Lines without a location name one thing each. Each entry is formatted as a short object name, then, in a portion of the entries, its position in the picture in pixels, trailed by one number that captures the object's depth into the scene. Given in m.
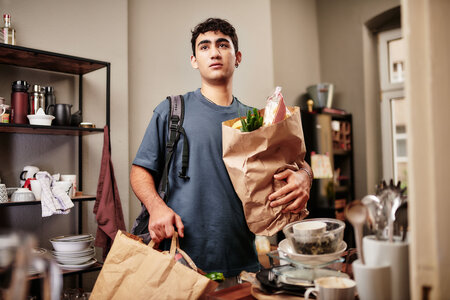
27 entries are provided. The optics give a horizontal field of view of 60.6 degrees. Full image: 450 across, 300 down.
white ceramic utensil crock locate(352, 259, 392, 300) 0.69
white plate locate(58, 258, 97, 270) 2.24
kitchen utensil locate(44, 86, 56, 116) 2.40
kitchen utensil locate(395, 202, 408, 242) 0.71
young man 1.53
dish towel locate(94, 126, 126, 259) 2.35
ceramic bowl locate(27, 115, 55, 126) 2.24
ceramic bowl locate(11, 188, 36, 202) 2.13
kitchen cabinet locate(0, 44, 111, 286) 2.26
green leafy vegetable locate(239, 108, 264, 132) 1.15
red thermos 2.23
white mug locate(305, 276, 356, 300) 0.75
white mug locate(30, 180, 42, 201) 2.23
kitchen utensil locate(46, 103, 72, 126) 2.36
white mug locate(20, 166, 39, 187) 2.35
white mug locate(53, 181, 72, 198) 2.28
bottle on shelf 2.29
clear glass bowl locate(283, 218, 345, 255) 0.84
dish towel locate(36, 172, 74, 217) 2.16
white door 4.34
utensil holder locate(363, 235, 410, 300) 0.69
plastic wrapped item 1.16
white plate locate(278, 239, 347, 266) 0.84
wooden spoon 0.70
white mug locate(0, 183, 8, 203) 2.08
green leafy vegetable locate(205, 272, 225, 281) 1.24
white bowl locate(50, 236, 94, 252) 2.23
